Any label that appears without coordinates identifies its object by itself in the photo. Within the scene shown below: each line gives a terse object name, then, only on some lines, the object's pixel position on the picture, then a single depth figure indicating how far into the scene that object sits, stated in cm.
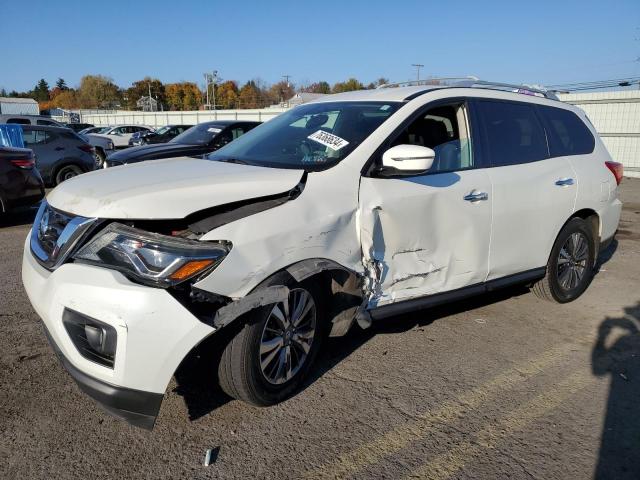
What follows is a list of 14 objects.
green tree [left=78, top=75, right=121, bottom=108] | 10456
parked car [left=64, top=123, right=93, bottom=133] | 3249
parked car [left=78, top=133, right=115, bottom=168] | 1997
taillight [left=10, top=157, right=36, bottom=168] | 746
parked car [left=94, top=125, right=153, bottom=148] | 2720
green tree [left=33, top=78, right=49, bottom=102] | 11706
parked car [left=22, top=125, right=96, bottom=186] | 1133
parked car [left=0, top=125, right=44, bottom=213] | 735
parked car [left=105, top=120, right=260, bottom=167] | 808
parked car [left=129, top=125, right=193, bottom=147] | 2097
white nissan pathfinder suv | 238
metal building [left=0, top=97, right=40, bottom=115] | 5648
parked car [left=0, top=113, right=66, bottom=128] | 1586
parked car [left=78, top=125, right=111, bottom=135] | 2888
